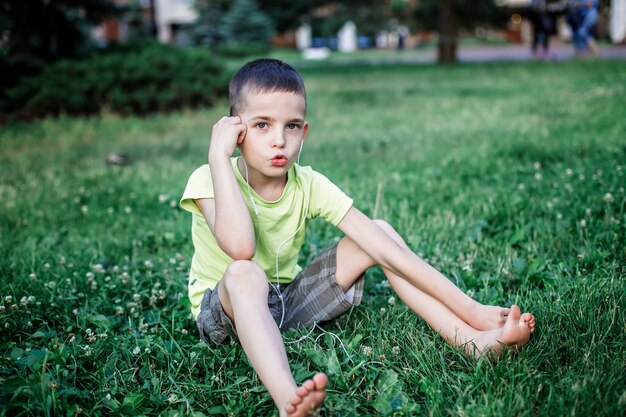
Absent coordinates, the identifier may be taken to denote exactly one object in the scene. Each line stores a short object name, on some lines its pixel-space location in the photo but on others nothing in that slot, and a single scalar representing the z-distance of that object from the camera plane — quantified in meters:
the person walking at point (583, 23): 15.80
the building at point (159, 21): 32.97
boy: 2.17
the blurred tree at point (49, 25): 10.27
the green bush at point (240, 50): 29.62
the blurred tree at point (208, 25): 32.03
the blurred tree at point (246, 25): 33.69
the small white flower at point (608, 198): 3.75
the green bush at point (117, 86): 9.63
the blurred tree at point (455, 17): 19.25
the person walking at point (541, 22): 20.59
